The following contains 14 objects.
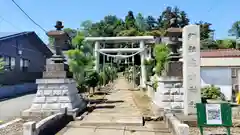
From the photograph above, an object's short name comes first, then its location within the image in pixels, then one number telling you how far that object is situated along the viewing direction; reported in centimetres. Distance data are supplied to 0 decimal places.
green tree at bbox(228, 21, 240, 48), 3332
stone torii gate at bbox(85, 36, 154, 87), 1501
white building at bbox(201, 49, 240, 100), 1087
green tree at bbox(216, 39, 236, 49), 2239
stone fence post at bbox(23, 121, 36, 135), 356
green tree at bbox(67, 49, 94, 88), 809
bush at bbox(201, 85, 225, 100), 941
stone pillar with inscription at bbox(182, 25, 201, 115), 517
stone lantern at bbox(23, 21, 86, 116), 570
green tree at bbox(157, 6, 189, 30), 3638
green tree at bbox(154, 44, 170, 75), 667
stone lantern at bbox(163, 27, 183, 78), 573
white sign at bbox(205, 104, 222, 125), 386
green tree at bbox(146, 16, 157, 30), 4378
